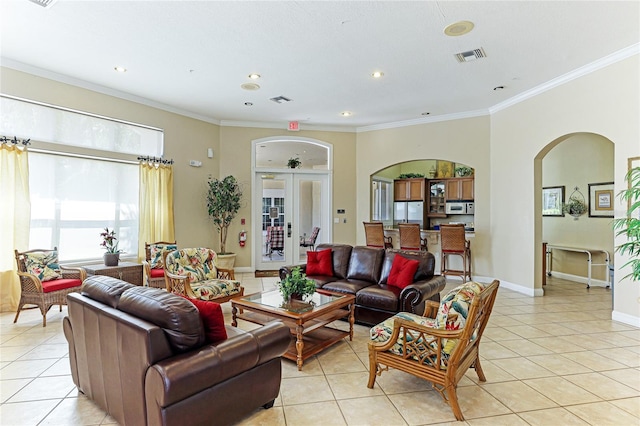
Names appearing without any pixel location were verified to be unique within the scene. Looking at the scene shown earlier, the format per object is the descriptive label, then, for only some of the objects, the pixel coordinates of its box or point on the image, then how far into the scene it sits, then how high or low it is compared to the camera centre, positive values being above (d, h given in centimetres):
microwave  850 +12
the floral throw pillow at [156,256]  512 -68
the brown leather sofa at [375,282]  379 -91
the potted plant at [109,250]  501 -58
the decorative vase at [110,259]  500 -70
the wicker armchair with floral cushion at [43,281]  402 -87
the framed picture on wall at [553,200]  713 +25
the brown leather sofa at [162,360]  178 -87
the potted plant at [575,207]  670 +10
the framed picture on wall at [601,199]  625 +24
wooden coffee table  307 -100
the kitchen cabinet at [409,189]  901 +62
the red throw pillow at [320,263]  491 -75
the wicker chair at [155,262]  482 -76
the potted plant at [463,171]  863 +105
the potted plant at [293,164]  783 +113
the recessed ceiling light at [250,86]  527 +201
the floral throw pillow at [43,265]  418 -68
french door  776 -5
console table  624 -81
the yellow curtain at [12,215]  435 -4
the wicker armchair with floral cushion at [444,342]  225 -95
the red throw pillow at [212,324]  206 -69
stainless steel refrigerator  898 +0
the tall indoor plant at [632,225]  314 -13
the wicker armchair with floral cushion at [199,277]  408 -86
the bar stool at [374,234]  688 -47
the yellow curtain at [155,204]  587 +14
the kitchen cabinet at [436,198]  888 +37
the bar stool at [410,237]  666 -50
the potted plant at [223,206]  691 +12
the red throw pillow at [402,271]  411 -74
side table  472 -85
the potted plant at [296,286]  348 -77
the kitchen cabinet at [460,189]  844 +58
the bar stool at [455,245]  634 -65
